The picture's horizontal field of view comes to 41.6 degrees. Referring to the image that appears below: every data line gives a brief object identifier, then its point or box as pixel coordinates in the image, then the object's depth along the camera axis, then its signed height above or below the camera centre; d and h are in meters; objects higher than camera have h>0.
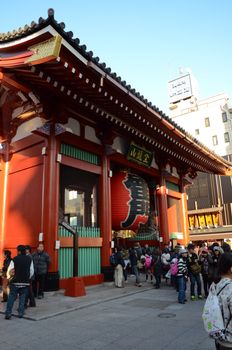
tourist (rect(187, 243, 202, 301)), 8.54 -0.68
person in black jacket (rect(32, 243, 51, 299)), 8.23 -0.52
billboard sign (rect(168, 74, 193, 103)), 60.22 +30.71
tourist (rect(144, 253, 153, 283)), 12.35 -0.77
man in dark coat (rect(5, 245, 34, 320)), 6.59 -0.68
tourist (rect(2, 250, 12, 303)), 8.07 -0.53
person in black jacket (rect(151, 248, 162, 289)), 10.93 -0.77
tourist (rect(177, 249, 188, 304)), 8.12 -0.86
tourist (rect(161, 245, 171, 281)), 11.87 -0.57
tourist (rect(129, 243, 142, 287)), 11.29 -0.57
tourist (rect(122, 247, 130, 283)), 11.54 -0.44
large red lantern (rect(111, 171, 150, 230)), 11.73 +1.70
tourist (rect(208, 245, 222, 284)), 7.80 -0.35
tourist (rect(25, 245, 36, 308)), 7.47 -1.16
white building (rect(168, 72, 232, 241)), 34.66 +17.81
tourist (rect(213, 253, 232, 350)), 2.79 -0.47
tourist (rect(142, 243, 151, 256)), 13.95 -0.18
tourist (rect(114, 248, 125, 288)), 10.53 -0.86
